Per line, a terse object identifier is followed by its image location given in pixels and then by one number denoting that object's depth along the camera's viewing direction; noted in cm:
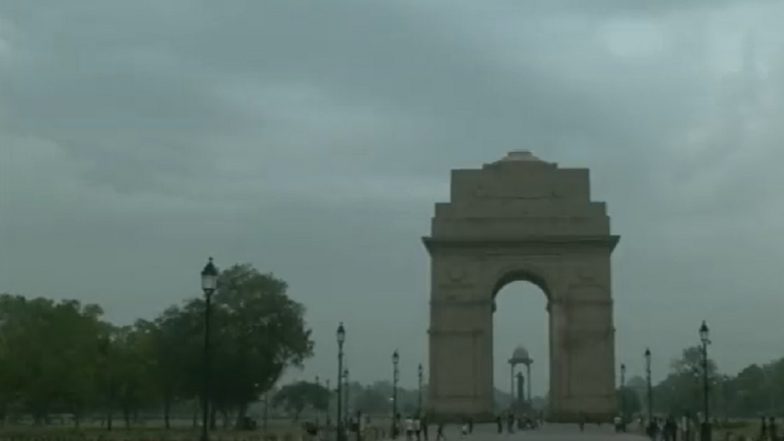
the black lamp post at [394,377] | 6033
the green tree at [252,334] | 6738
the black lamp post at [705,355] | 4000
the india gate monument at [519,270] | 7175
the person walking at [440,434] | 5439
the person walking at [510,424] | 6225
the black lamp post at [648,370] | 6612
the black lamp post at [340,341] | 4302
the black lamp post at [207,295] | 2455
